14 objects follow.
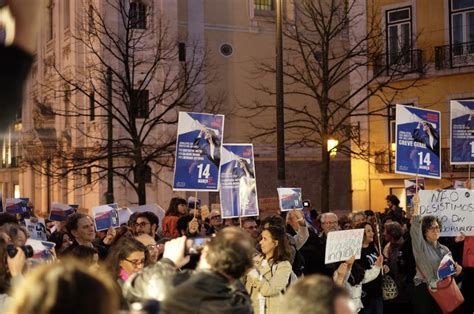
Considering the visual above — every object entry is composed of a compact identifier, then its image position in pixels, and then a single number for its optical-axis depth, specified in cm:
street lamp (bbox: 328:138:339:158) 2259
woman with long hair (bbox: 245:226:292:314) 783
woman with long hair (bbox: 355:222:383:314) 1020
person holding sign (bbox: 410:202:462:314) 1044
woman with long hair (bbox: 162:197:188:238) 1346
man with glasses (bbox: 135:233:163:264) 717
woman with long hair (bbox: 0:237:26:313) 512
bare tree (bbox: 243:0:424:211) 2358
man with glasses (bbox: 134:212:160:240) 1085
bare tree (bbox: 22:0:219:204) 2948
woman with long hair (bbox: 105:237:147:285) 611
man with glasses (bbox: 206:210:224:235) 1501
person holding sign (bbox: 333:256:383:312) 909
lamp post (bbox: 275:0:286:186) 1752
